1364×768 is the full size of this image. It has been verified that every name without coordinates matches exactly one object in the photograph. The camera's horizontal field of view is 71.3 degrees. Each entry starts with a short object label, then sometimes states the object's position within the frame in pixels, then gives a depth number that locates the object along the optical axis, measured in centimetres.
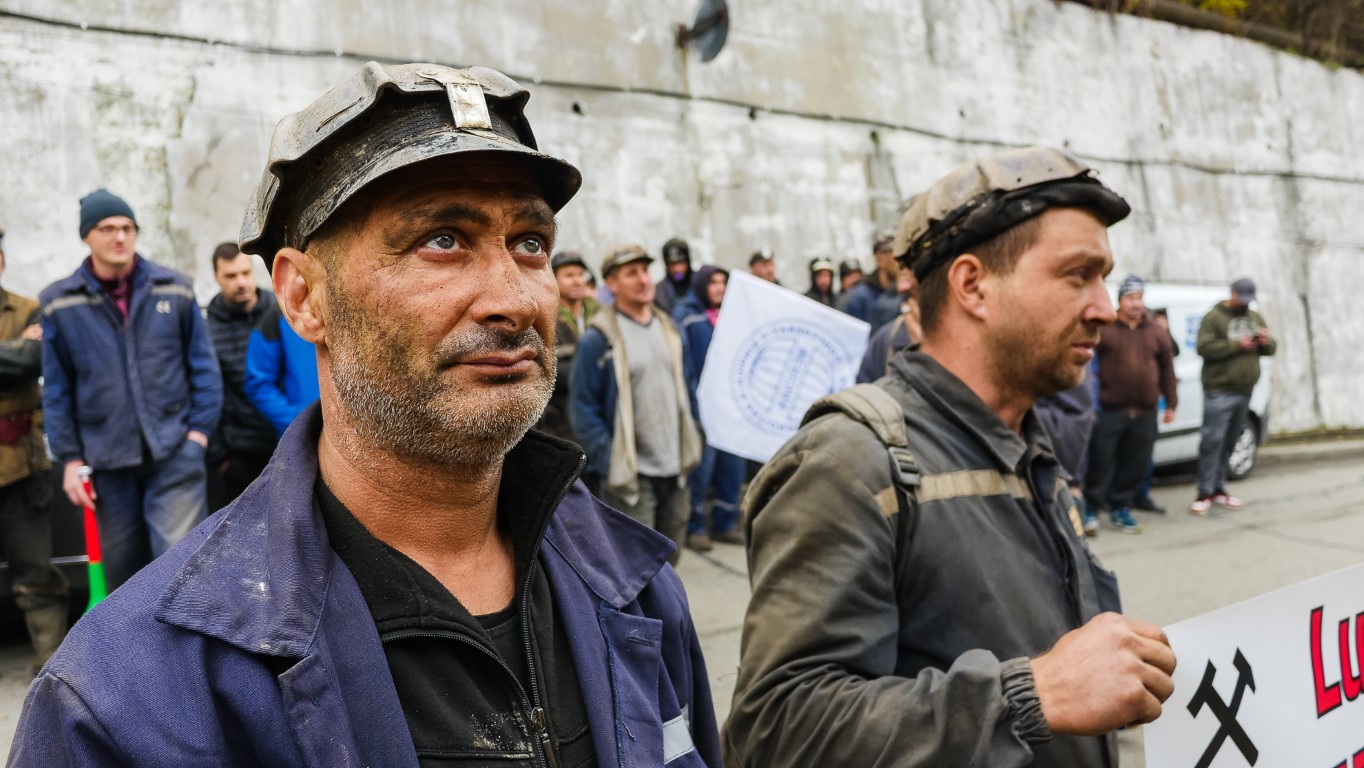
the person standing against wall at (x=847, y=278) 908
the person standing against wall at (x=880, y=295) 834
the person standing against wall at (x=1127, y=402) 833
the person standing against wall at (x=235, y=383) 505
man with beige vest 566
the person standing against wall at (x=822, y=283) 972
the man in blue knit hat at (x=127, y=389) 431
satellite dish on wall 942
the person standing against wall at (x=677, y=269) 870
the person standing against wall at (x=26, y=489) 447
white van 973
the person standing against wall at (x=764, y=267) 901
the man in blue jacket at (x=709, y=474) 743
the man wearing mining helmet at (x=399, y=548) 109
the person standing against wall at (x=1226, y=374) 880
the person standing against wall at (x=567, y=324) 626
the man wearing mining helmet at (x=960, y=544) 162
